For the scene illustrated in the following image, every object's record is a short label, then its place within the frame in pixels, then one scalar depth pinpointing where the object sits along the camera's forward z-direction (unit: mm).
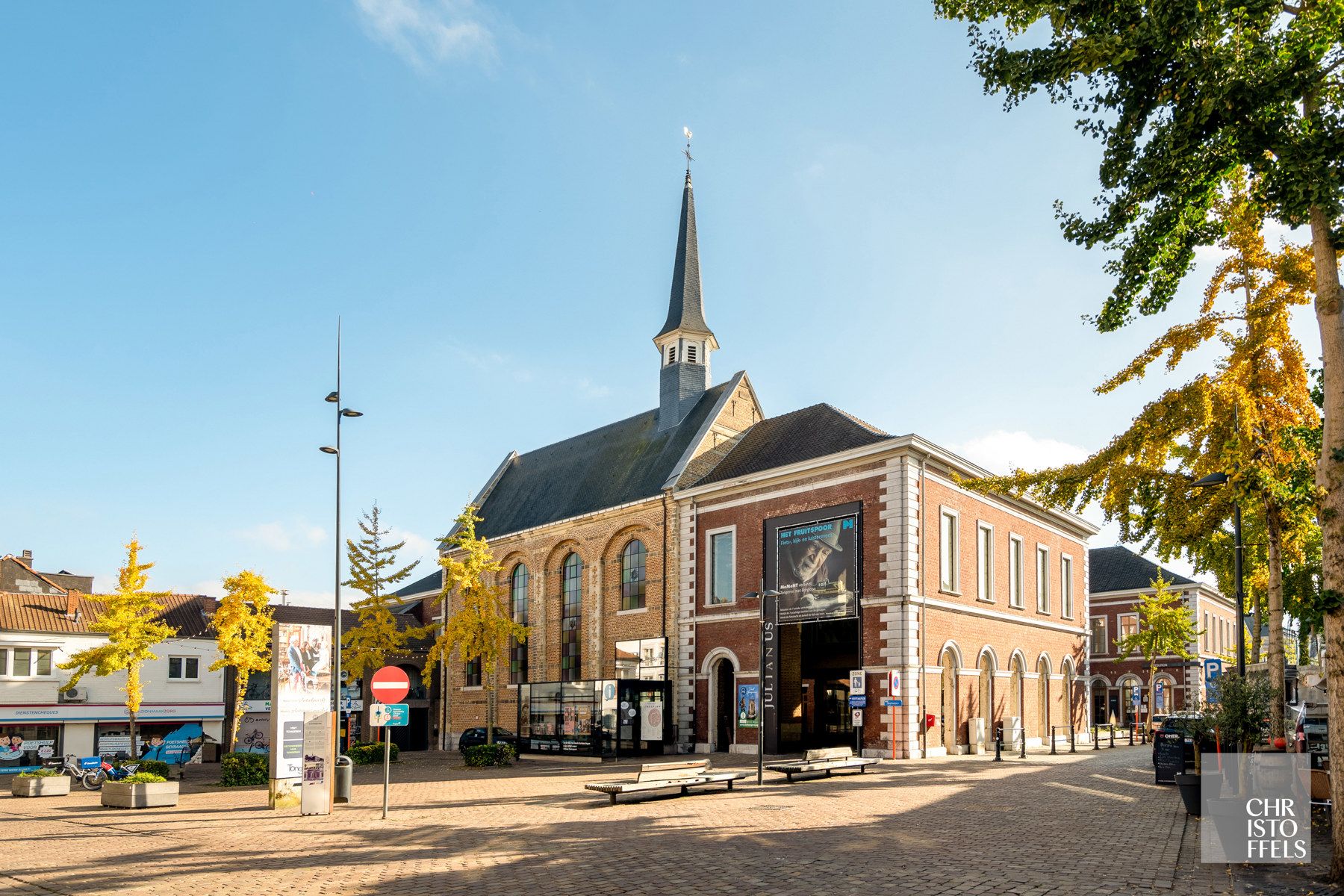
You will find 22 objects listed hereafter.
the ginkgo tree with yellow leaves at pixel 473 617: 32031
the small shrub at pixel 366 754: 30047
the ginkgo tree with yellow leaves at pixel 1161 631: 48500
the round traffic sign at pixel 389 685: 16406
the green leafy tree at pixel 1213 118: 11250
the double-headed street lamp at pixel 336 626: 21844
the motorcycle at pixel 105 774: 24930
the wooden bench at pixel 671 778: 18094
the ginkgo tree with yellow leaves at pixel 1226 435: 18688
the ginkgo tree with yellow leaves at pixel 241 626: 28047
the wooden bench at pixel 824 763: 22734
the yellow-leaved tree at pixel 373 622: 35688
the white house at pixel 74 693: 43750
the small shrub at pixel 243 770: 24141
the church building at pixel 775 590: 30031
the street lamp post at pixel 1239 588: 21344
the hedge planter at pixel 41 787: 23625
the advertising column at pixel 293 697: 19109
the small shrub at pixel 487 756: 29578
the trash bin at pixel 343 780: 19672
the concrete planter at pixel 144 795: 19734
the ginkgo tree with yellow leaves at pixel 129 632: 30719
